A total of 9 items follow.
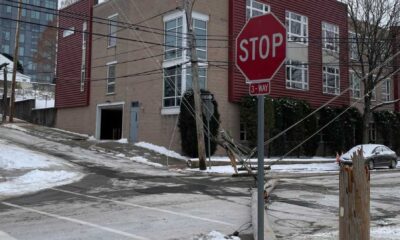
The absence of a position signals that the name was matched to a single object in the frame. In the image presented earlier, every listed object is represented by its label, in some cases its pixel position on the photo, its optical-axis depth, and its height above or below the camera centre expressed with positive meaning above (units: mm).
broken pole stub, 6277 -528
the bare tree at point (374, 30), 31516 +8218
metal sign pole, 5191 -115
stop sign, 5105 +1143
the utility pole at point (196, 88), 22312 +3034
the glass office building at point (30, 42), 77438 +30643
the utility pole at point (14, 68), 39653 +6729
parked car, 27281 +78
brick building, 29453 +6194
